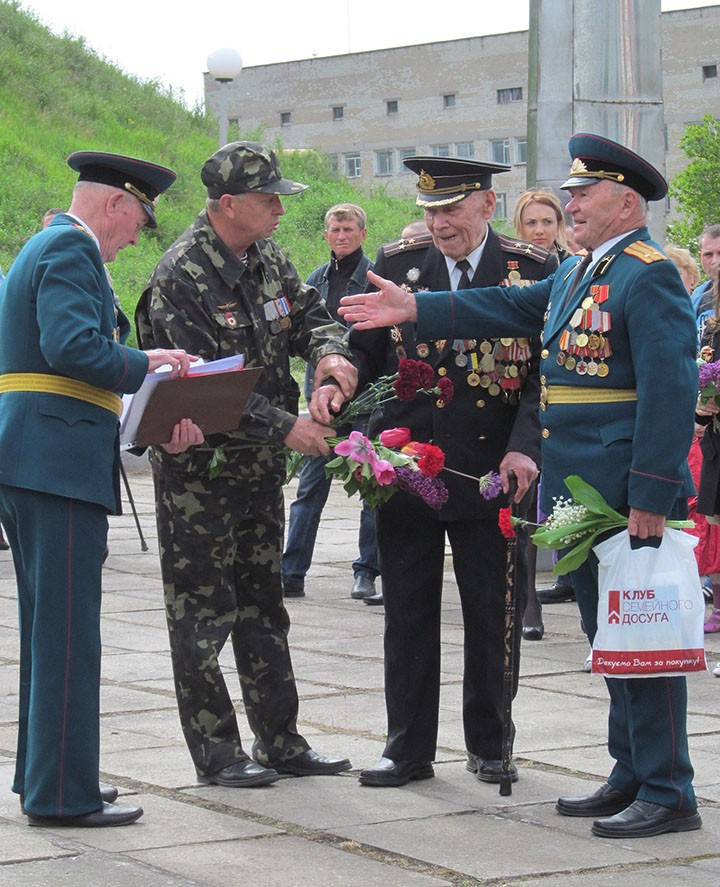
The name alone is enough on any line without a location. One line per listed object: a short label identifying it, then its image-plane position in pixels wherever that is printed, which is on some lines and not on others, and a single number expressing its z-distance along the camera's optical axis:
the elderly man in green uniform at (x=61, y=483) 7.22
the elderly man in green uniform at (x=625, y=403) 7.14
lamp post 29.37
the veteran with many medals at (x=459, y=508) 8.28
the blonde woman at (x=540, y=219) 12.61
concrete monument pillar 15.21
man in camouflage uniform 8.14
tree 51.56
